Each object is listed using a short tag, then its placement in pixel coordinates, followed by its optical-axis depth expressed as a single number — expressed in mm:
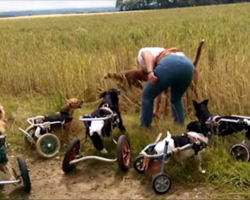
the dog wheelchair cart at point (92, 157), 3881
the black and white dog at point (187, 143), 3627
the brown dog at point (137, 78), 5555
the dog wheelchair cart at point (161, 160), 3509
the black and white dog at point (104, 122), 4137
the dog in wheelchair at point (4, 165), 3635
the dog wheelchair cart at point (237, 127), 3871
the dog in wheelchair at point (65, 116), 4758
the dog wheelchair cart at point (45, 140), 4496
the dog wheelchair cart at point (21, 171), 3549
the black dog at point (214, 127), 3918
